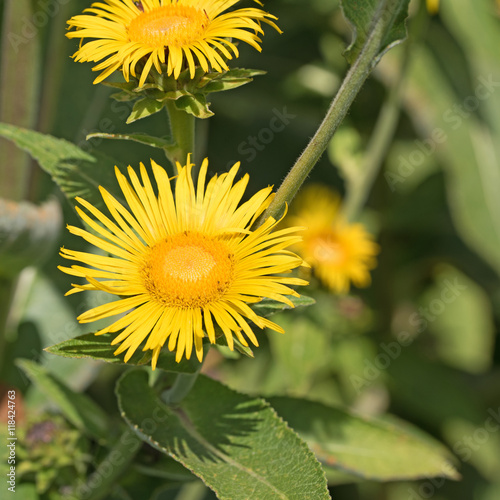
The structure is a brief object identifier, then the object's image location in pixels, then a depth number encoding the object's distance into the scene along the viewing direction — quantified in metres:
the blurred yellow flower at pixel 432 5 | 0.77
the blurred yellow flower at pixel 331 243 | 0.89
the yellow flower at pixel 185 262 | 0.60
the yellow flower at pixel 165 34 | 0.61
